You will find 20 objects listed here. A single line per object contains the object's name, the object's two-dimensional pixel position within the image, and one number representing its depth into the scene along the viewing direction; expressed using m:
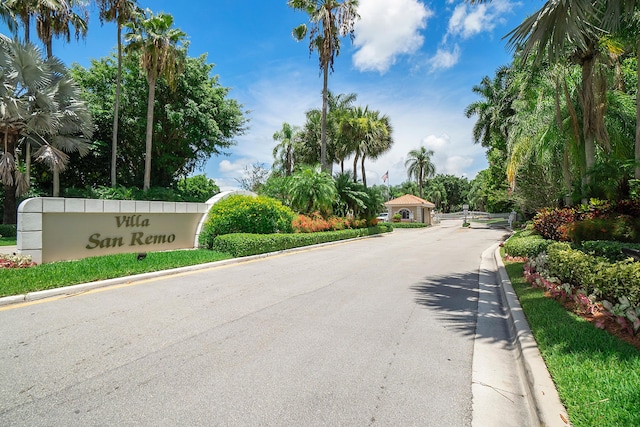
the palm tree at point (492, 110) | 32.06
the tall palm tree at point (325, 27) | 20.94
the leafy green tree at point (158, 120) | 21.72
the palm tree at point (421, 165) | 53.28
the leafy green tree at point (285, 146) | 36.78
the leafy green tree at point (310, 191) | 19.94
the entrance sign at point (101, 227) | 8.81
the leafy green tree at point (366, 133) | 28.19
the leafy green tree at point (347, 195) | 23.00
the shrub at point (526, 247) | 8.95
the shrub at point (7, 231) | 17.25
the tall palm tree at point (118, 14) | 17.81
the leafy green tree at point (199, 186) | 29.99
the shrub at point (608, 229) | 7.53
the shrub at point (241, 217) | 13.31
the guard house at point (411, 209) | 45.19
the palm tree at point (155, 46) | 17.42
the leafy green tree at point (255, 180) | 38.47
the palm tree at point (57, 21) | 17.67
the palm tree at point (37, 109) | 14.35
